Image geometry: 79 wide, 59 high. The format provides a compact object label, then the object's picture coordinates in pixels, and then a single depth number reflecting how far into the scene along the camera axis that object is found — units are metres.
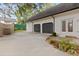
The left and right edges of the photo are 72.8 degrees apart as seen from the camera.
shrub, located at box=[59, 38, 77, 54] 1.38
